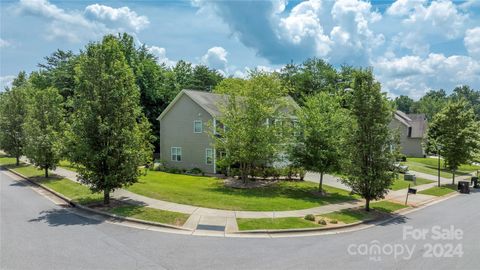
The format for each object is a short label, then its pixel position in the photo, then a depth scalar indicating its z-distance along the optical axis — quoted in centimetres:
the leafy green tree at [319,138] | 2255
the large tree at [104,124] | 1501
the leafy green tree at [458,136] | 3138
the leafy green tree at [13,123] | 2942
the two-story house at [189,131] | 3147
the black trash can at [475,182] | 3250
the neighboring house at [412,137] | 5569
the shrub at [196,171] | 3120
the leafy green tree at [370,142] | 1712
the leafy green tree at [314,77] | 5906
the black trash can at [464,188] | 2891
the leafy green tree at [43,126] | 2236
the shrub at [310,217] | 1448
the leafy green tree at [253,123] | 2406
